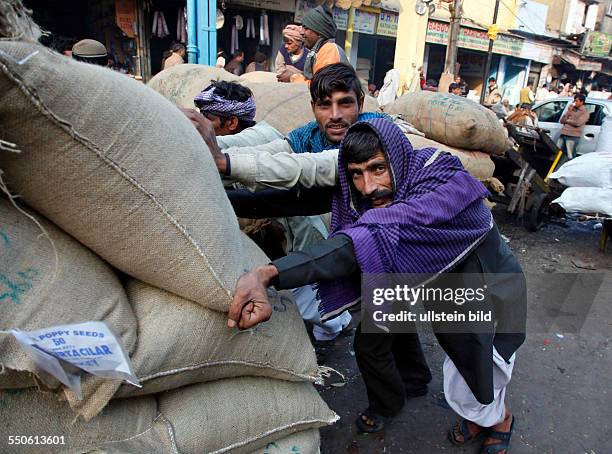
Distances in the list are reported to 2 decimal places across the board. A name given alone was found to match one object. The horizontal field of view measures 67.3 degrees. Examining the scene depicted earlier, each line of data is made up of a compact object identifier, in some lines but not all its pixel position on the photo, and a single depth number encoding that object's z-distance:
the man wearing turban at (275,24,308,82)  3.95
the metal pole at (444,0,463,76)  11.52
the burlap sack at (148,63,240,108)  3.43
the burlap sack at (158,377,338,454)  1.20
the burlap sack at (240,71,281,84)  4.27
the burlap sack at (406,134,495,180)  3.61
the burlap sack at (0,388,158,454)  1.02
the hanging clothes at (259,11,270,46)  9.84
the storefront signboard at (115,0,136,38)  8.39
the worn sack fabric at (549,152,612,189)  4.20
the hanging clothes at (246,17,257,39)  10.04
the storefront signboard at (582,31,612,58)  20.00
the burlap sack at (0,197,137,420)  0.93
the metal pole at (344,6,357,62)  11.30
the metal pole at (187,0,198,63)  4.76
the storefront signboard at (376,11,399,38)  12.65
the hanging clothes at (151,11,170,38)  8.73
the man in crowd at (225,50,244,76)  7.46
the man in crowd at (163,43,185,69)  5.40
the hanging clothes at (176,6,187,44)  9.09
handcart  4.90
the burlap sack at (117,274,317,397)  1.09
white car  6.79
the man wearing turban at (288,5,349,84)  3.31
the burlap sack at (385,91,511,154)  3.57
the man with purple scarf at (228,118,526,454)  1.34
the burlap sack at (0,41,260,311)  0.86
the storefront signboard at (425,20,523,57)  14.66
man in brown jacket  6.72
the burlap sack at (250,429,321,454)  1.39
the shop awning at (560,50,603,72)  20.02
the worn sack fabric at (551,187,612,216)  4.13
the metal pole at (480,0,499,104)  13.87
